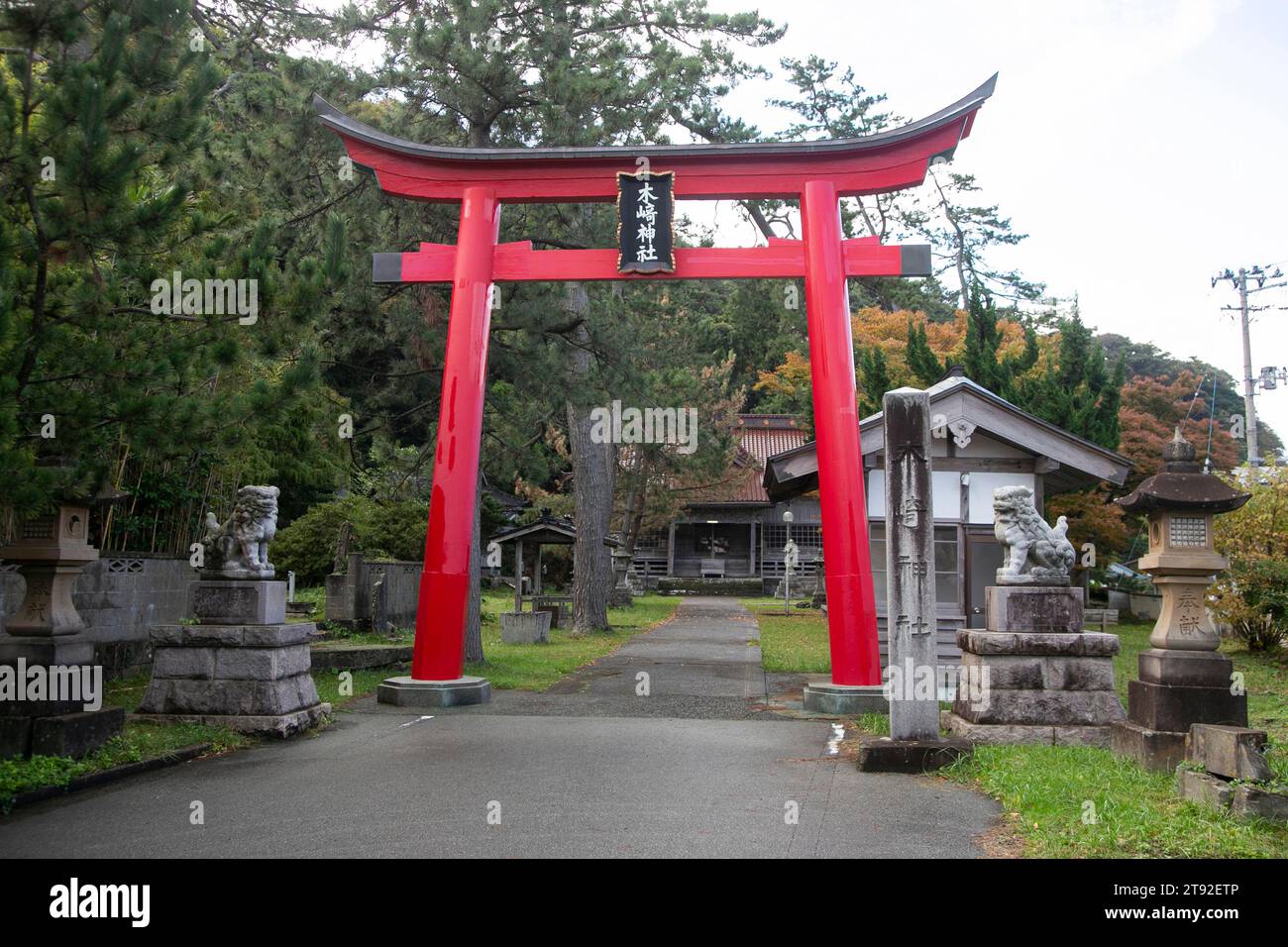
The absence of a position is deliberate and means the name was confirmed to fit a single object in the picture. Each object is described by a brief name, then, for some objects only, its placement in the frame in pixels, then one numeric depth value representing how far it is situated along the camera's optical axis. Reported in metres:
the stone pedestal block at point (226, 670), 8.69
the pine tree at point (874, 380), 19.45
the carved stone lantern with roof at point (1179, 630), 6.88
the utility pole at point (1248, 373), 26.27
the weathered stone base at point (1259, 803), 5.28
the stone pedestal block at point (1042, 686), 8.30
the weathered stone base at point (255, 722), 8.58
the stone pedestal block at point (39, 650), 7.00
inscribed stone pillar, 7.53
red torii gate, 10.78
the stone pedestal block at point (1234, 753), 5.64
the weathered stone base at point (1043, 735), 8.22
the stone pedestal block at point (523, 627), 18.47
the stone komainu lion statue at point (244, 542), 8.89
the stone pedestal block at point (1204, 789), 5.54
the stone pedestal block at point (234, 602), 8.79
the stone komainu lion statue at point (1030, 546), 8.62
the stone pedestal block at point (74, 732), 6.90
